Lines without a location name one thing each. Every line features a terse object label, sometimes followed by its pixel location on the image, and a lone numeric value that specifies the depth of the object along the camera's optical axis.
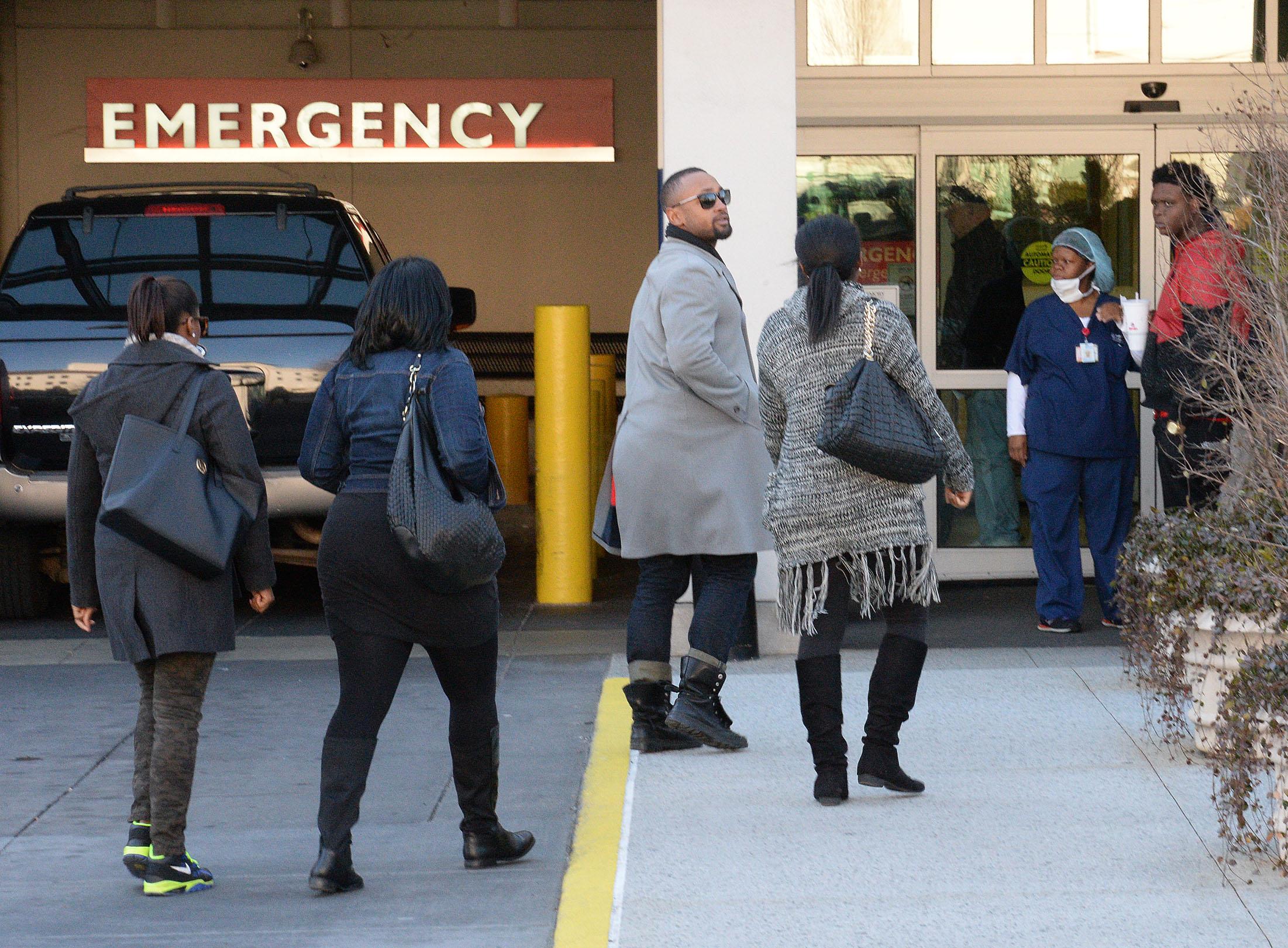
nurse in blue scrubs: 15.18
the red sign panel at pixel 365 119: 27.36
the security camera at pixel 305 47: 28.39
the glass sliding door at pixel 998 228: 17.06
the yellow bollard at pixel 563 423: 17.28
